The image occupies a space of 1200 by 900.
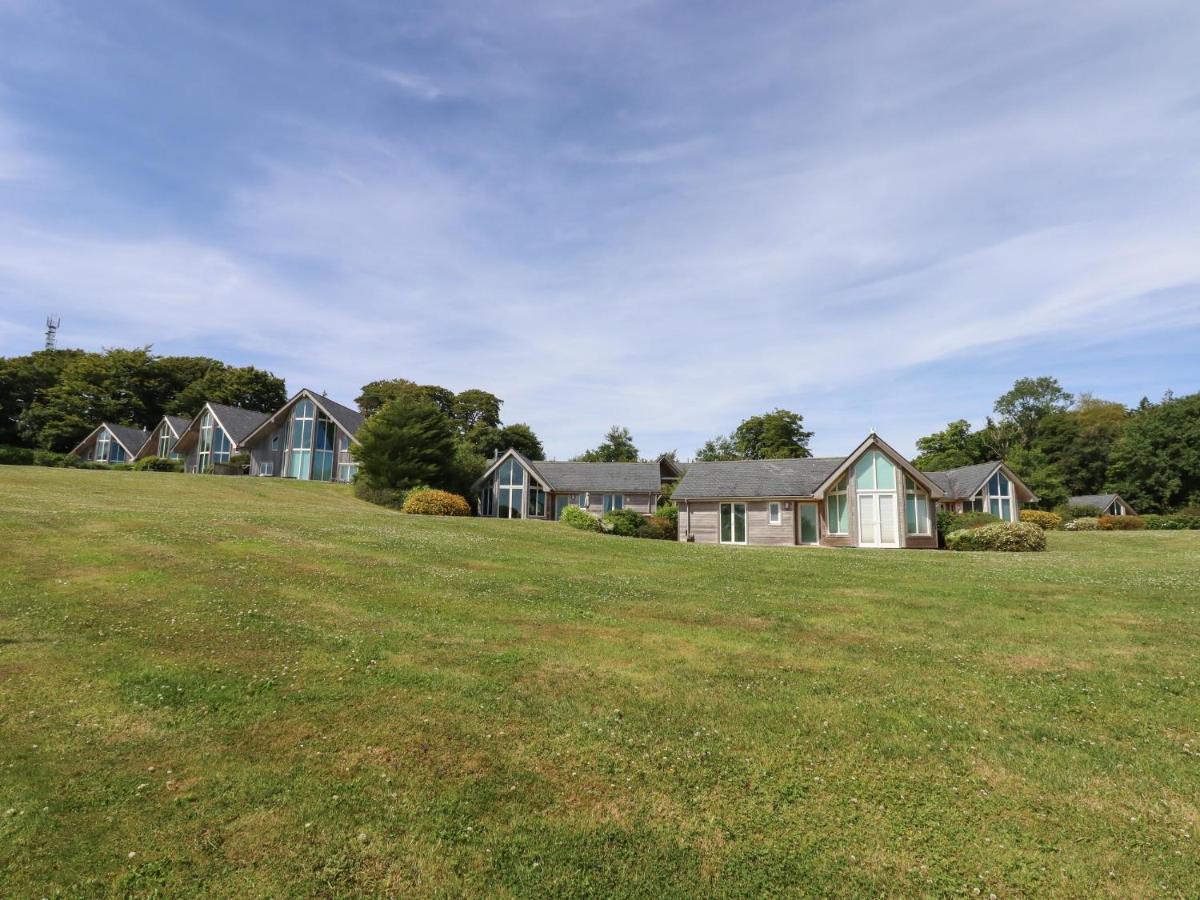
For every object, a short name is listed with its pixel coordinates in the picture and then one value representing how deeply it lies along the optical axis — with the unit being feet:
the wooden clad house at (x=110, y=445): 210.79
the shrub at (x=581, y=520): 126.72
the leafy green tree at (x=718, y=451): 307.58
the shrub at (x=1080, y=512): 183.52
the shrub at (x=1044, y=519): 169.62
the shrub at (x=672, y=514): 148.56
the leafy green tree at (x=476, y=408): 305.73
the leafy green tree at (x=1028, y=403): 335.88
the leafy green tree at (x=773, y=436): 273.33
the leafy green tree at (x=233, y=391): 259.39
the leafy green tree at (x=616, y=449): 304.30
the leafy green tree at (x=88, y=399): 226.79
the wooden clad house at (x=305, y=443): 176.35
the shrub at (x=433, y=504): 134.00
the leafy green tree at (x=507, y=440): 276.98
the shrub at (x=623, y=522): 134.92
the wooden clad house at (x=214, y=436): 182.69
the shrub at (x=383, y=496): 142.31
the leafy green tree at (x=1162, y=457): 219.20
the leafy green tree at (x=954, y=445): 269.23
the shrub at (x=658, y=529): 141.69
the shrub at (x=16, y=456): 141.29
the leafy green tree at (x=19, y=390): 228.04
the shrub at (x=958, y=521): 124.47
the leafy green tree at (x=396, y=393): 300.20
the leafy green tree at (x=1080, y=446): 276.00
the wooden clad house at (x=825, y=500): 120.47
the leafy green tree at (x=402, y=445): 147.74
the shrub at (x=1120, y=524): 172.14
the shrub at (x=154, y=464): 164.14
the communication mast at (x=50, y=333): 298.41
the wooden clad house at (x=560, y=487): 173.47
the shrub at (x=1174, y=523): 170.91
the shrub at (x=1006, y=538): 103.60
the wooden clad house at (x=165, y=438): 202.49
